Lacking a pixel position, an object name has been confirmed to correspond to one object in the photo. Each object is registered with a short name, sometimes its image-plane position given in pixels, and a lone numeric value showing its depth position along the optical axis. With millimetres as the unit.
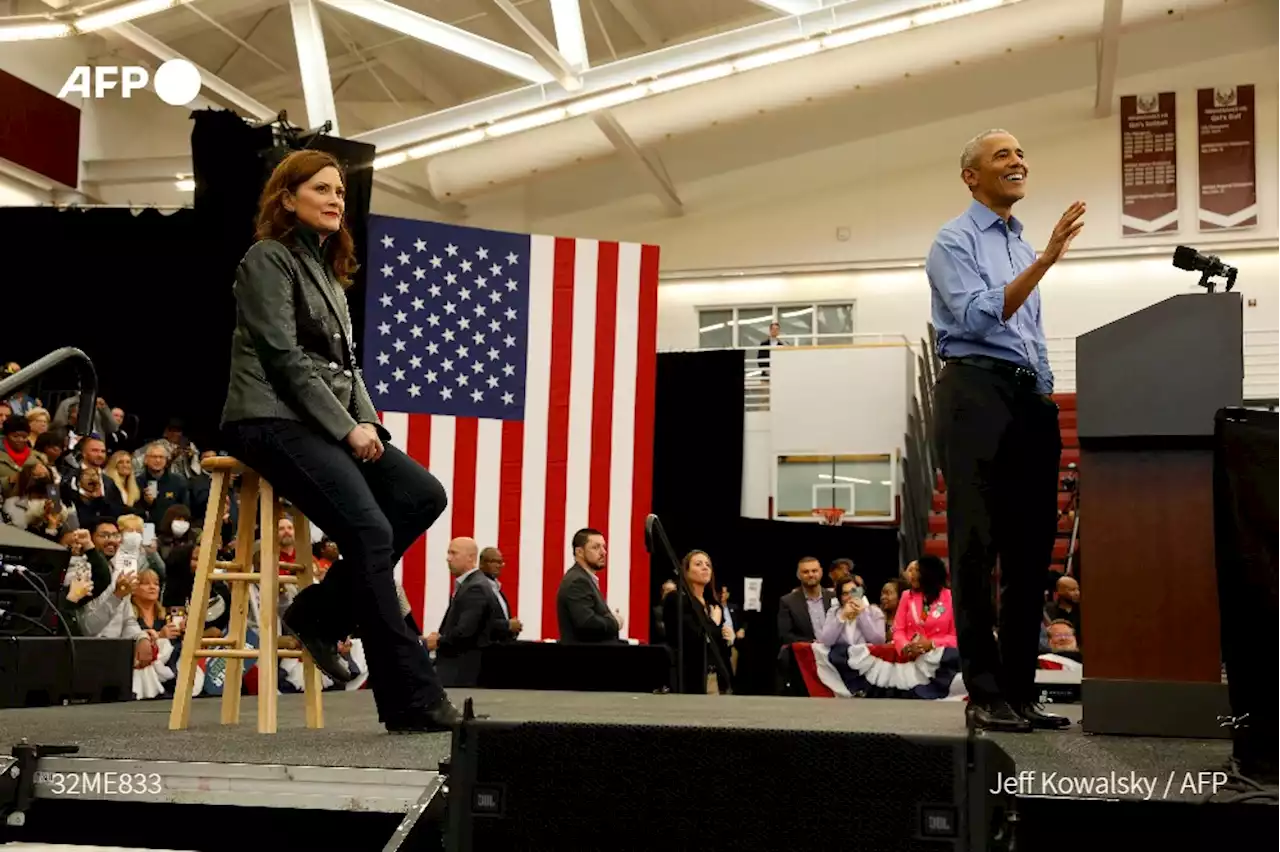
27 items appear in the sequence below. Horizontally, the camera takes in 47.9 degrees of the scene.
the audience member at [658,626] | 8973
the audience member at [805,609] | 9453
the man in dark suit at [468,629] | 7160
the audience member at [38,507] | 8000
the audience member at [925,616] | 7500
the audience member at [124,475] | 10227
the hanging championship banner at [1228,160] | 16469
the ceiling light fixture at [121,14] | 12578
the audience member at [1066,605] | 9828
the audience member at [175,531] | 9766
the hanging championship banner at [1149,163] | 16844
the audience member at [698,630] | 6387
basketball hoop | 15328
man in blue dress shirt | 3148
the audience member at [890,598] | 9430
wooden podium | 3014
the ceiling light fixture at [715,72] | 13297
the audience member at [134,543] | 8211
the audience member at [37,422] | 9898
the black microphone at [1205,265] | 3127
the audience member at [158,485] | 10656
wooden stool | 3105
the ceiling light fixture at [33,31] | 12680
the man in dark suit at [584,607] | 7629
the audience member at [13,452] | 8530
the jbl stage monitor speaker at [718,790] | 1780
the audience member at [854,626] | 8094
